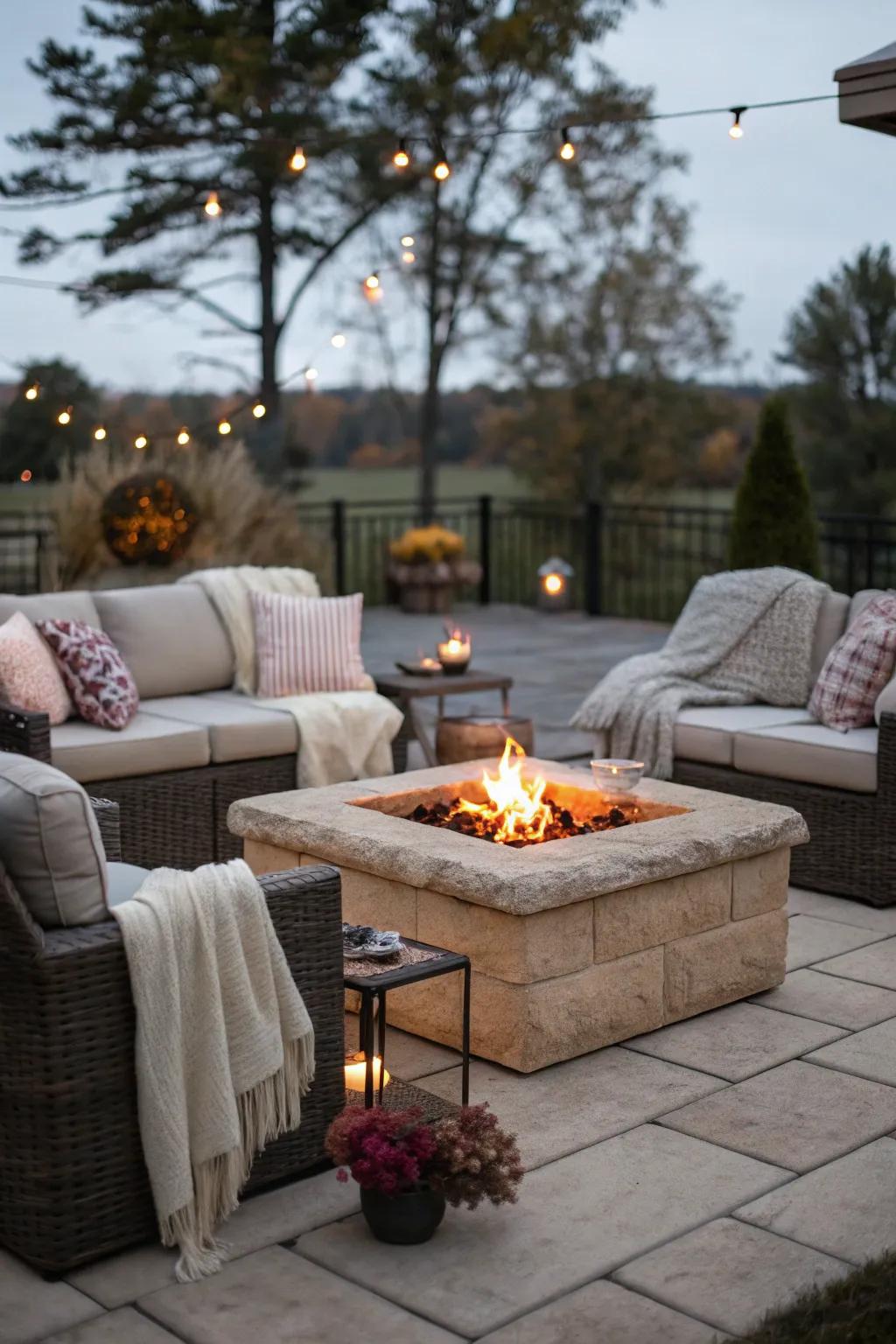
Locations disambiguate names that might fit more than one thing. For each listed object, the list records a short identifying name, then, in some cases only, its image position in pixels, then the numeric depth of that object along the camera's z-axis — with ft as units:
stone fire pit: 11.04
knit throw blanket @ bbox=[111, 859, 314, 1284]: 8.38
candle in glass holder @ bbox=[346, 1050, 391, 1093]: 10.38
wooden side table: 18.25
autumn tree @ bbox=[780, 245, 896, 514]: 51.52
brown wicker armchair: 8.11
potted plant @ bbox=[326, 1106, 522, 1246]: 8.39
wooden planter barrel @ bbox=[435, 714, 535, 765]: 17.52
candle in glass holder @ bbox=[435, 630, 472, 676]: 19.38
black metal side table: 9.42
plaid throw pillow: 16.10
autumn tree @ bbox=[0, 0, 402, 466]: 40.09
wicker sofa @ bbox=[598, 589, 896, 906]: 15.16
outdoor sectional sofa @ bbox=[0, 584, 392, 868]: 15.42
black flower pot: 8.54
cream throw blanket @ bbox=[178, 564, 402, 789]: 17.11
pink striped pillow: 17.98
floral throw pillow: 15.94
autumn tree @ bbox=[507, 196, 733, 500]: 51.34
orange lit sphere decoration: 30.37
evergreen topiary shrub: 26.81
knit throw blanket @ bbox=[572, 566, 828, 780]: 17.34
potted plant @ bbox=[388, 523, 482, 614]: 37.76
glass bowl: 13.00
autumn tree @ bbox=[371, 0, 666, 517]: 45.78
